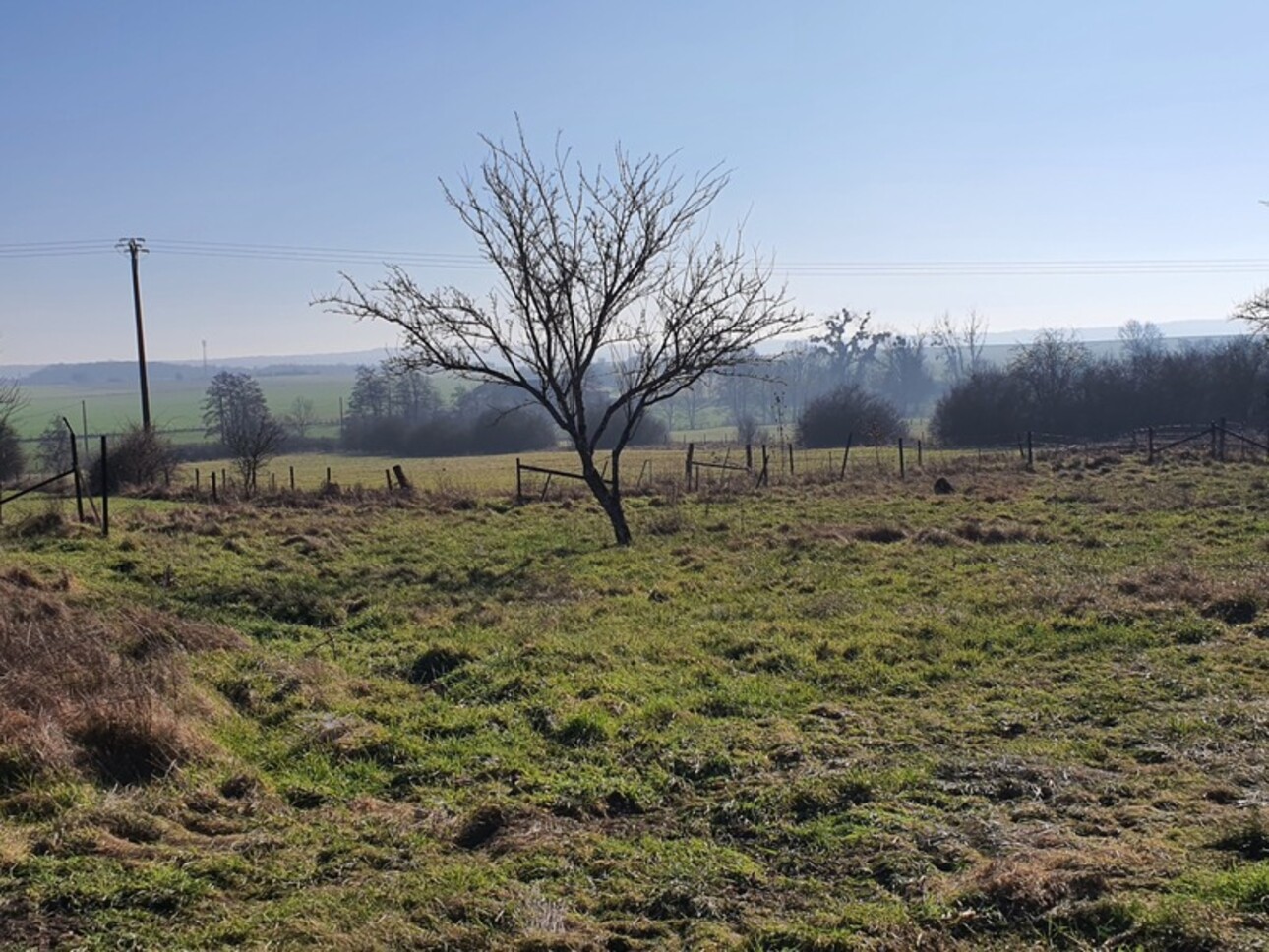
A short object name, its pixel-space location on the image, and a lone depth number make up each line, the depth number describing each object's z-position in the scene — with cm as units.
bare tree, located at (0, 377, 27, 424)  3599
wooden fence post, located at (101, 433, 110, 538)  1895
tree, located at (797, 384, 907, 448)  6575
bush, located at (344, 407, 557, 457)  8112
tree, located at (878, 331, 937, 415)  11844
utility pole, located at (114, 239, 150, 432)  4272
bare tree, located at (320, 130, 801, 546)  1919
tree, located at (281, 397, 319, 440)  9109
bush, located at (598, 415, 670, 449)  8575
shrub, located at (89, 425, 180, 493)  3831
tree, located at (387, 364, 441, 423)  9456
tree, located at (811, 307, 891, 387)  10514
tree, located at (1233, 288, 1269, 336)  3484
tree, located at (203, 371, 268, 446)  8318
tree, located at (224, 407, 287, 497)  3416
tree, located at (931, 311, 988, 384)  10938
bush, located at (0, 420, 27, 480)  4700
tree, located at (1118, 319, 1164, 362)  11454
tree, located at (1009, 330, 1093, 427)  6425
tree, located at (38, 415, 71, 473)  4891
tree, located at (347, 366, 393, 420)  9442
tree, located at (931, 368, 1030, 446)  6391
